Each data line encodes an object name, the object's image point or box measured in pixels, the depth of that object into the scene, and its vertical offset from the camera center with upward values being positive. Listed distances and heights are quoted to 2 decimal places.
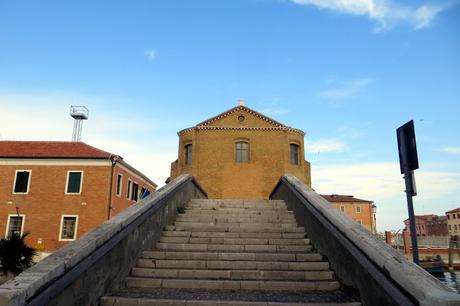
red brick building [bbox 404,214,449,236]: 88.94 +1.82
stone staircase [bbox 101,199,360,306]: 4.20 -0.58
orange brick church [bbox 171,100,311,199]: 29.45 +6.62
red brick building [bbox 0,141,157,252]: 24.66 +2.65
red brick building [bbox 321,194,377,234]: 65.44 +4.38
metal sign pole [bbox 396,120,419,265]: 3.40 +0.68
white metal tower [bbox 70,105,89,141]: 36.53 +11.64
